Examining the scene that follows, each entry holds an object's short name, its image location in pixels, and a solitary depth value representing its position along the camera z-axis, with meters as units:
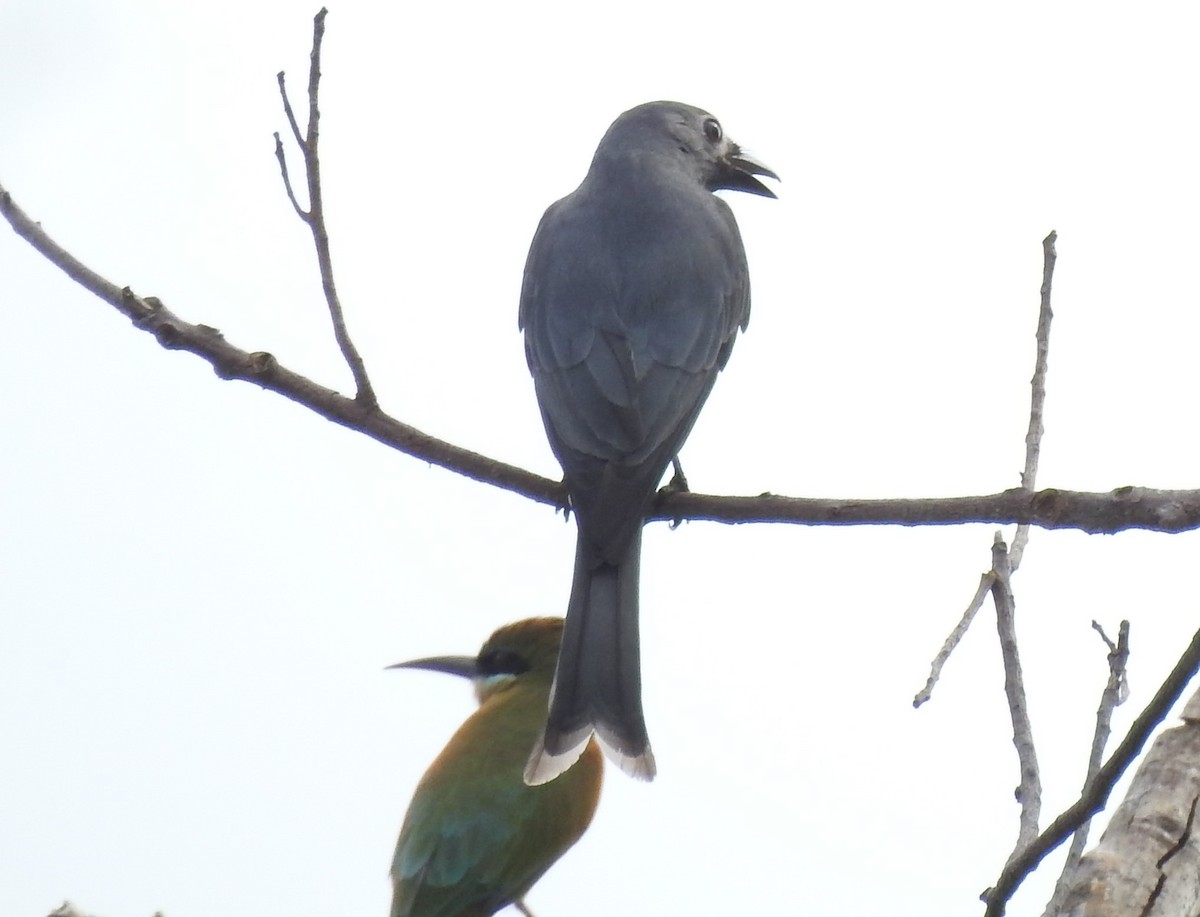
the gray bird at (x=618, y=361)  7.96
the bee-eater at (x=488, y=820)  9.16
